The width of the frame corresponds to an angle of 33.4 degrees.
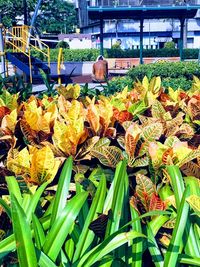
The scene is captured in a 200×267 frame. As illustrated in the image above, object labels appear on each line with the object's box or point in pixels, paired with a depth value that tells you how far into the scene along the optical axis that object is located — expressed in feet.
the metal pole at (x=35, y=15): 67.33
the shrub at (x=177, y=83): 20.22
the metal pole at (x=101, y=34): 50.20
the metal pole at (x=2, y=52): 23.80
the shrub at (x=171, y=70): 29.52
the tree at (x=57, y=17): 113.44
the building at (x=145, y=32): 101.66
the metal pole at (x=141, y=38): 52.17
